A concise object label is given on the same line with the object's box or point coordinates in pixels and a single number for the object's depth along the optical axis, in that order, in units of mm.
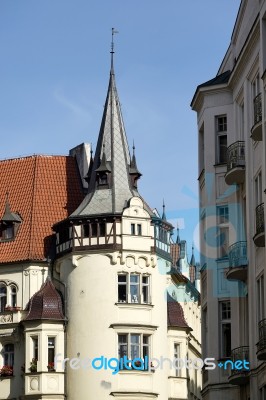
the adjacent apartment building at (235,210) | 38906
